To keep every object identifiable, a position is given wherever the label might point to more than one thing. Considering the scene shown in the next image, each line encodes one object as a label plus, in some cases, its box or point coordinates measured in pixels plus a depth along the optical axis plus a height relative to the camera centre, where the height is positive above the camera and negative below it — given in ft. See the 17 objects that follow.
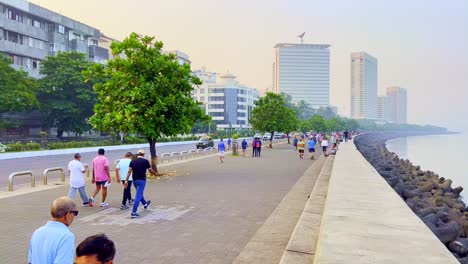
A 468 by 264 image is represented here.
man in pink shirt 39.29 -4.20
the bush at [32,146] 117.97 -5.20
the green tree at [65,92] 160.25 +14.44
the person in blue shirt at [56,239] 12.38 -3.41
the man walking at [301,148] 103.26 -4.57
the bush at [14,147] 111.86 -5.25
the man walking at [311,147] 102.38 -4.26
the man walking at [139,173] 34.78 -3.76
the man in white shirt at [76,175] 37.19 -4.24
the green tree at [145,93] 60.29 +5.47
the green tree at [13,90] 133.08 +12.76
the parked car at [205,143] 153.89 -5.18
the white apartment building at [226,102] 435.94 +30.40
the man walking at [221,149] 90.53 -4.33
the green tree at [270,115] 168.25 +6.14
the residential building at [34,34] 159.04 +41.24
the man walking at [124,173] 38.14 -4.19
